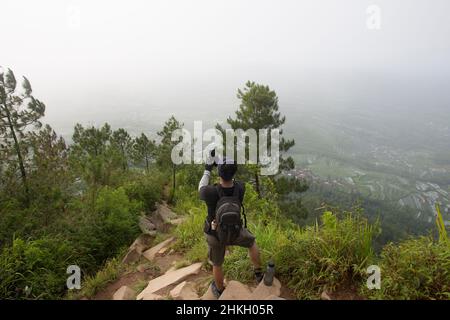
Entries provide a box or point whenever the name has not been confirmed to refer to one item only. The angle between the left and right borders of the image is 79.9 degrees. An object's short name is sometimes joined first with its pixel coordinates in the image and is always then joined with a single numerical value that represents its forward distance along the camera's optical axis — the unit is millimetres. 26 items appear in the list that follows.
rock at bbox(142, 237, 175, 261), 6073
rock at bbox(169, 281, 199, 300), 3860
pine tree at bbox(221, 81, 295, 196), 14984
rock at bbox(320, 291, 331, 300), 3318
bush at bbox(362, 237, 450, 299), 2920
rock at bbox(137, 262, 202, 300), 4328
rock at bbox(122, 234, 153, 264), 6078
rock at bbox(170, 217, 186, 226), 8242
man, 3355
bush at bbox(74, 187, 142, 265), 6289
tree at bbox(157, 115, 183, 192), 14731
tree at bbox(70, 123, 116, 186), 8789
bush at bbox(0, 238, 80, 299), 4500
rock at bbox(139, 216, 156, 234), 7918
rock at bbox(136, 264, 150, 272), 5377
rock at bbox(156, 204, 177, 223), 9157
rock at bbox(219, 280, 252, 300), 3564
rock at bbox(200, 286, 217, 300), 3716
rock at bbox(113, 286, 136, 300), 4305
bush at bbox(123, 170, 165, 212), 10383
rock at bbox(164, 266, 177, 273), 4990
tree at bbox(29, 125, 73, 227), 7363
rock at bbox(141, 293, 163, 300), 4004
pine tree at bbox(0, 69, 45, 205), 11000
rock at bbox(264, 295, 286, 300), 3365
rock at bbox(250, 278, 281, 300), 3525
